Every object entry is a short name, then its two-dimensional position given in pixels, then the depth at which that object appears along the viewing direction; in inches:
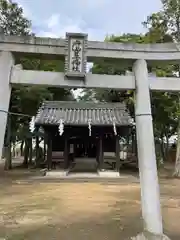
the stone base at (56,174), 376.8
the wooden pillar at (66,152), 408.1
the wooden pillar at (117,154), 409.0
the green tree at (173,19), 376.7
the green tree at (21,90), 421.6
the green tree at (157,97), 400.9
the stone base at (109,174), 385.7
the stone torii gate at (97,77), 113.5
